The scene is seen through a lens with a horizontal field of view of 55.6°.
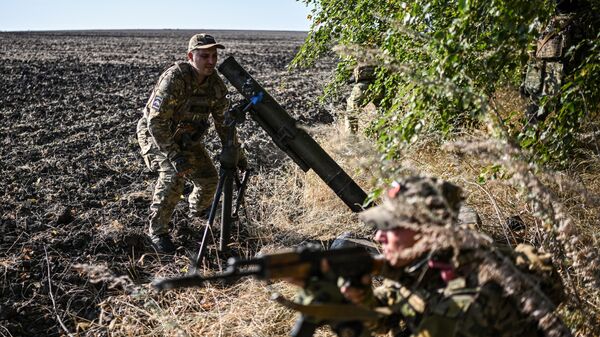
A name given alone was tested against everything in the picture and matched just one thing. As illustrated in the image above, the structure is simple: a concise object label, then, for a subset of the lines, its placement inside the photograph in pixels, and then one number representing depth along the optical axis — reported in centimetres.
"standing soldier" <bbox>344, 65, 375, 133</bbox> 752
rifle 192
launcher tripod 425
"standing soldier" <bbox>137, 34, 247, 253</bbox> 455
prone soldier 201
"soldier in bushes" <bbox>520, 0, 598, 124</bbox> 419
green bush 298
